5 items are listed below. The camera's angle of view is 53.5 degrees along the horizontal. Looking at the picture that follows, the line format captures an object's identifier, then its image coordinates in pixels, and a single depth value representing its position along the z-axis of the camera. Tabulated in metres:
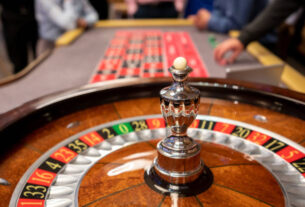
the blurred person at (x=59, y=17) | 3.19
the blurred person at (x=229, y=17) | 2.90
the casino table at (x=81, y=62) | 1.49
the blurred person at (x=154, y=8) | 4.30
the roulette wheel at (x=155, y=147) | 0.71
